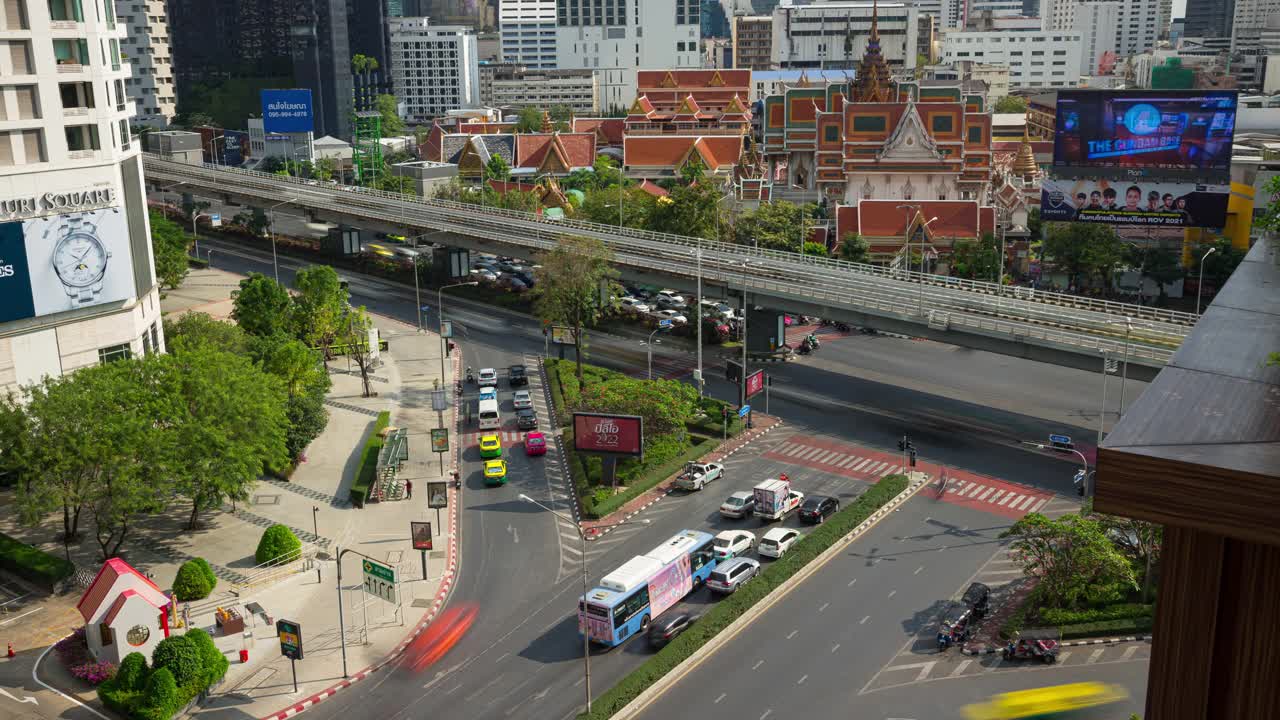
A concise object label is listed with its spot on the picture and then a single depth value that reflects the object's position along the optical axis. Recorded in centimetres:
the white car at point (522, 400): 7806
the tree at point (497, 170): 16350
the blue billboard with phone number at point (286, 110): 17312
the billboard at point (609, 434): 6372
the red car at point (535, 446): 7069
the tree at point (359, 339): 8356
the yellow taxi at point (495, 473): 6625
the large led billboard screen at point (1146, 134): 10662
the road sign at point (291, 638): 4450
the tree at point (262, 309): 8262
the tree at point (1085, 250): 10475
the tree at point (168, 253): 10275
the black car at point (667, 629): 4794
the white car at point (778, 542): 5591
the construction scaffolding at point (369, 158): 17312
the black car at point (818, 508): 5994
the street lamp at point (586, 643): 4216
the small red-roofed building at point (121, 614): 4600
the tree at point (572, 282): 8431
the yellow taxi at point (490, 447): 6994
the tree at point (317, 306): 8519
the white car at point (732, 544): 5484
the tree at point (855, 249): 11244
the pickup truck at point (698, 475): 6469
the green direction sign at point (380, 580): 4828
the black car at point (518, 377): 8456
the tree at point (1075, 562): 4897
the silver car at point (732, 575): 5250
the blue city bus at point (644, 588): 4756
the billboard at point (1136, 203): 10781
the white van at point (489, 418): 7512
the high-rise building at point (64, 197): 6081
